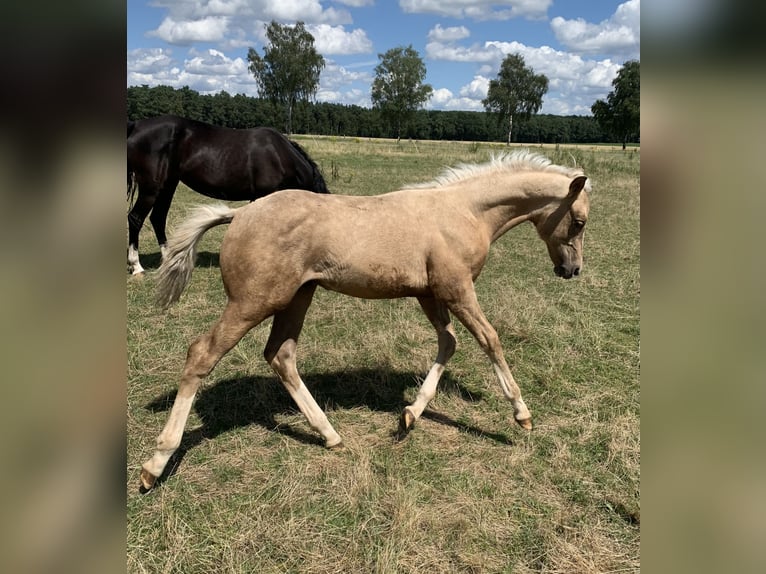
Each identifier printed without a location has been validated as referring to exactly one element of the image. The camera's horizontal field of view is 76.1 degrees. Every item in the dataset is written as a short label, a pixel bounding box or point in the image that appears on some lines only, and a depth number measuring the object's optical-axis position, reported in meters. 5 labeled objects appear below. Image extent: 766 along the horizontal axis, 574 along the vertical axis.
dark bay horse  7.89
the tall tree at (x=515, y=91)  69.38
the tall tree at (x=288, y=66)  51.66
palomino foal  3.12
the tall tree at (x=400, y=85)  68.06
